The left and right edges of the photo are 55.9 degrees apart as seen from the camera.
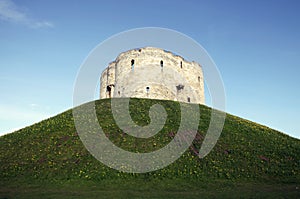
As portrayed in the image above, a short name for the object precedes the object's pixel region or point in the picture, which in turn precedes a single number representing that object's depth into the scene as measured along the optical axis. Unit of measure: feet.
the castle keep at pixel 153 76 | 132.98
